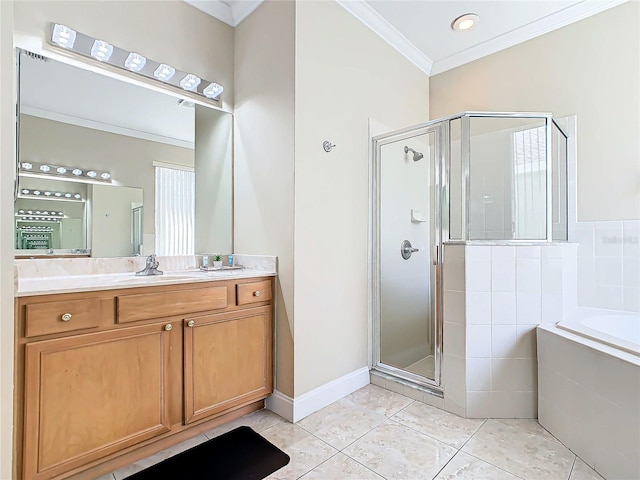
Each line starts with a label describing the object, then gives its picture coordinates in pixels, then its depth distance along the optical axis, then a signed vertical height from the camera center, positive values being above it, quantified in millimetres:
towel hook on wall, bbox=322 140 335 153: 2170 +639
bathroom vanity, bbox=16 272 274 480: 1277 -570
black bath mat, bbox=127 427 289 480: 1496 -1037
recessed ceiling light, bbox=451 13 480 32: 2520 +1717
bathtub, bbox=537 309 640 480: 1374 -707
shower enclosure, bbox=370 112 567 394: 2121 +261
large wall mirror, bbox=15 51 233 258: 1735 +452
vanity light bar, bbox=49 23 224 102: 1746 +1070
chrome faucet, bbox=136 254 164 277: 1923 -150
